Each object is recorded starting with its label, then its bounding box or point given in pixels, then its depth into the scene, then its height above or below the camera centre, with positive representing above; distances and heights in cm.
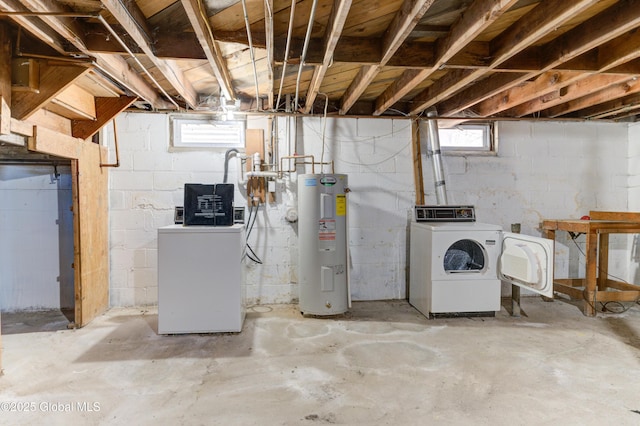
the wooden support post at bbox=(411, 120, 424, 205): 388 +41
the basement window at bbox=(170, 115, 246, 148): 366 +70
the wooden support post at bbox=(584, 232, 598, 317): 332 -73
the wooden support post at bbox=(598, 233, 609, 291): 378 -63
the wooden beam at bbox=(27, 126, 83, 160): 252 +43
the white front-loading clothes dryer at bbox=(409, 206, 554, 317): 311 -64
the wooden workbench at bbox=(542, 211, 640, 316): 331 -49
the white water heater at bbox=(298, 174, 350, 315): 326 -39
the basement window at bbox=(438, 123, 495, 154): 405 +70
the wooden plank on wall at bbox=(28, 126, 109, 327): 299 -21
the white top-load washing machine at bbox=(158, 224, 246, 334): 282 -65
